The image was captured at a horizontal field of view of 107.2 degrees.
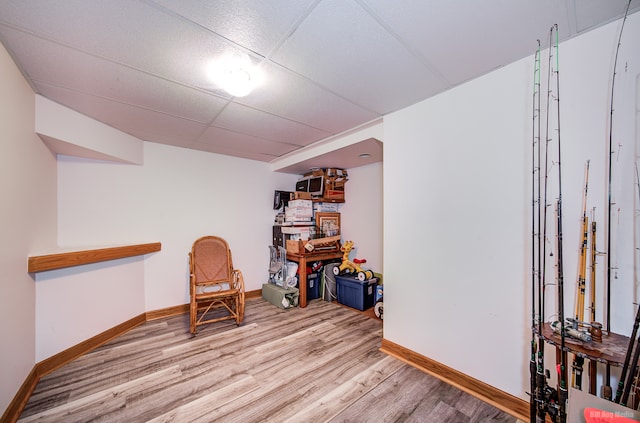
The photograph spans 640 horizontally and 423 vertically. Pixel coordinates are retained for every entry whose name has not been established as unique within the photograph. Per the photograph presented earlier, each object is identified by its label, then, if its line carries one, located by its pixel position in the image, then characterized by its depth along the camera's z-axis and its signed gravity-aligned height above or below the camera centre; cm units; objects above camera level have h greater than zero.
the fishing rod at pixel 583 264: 129 -30
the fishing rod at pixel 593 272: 127 -33
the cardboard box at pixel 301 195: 378 +23
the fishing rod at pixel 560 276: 115 -35
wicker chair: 291 -91
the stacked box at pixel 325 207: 405 +4
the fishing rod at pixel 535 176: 143 +21
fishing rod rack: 108 -57
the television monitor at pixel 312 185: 380 +41
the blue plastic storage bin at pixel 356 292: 329 -118
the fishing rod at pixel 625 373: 92 -67
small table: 346 -79
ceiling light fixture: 151 +93
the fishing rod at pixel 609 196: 122 +7
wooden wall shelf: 184 -44
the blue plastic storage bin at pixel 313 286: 371 -122
